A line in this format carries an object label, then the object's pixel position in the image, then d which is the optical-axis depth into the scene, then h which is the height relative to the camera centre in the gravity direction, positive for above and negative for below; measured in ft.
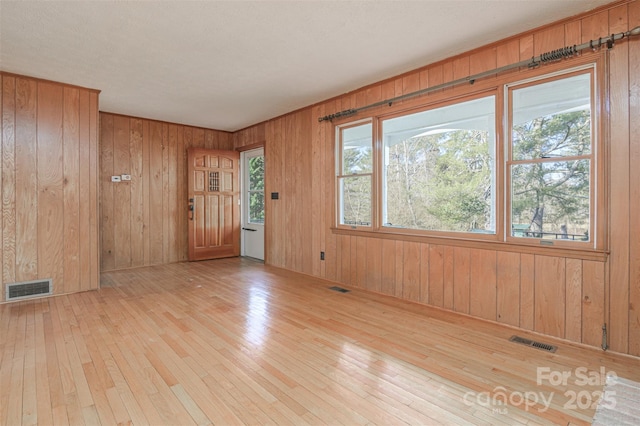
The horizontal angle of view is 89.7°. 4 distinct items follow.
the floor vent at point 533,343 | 8.11 -3.43
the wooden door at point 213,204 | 19.69 +0.50
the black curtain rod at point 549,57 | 7.64 +4.14
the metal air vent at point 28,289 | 12.03 -2.97
